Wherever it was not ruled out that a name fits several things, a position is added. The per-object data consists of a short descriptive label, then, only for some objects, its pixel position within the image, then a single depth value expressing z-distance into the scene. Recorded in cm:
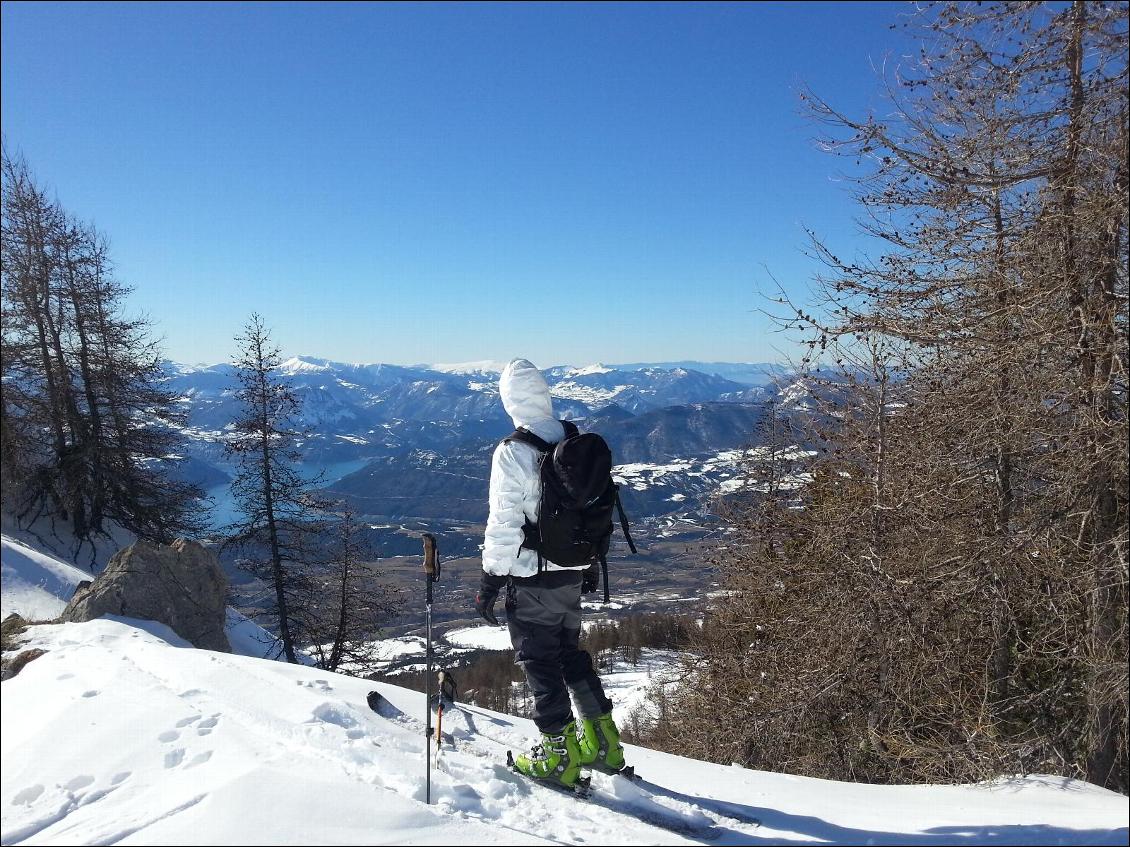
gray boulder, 1112
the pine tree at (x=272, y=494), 1858
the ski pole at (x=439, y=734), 497
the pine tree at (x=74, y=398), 1778
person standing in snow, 452
